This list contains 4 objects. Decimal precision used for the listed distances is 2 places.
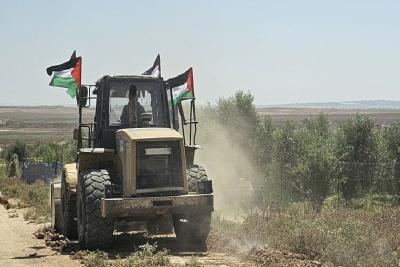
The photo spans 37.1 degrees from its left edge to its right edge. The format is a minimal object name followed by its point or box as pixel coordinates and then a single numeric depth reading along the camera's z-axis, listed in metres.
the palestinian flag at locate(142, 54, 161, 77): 13.59
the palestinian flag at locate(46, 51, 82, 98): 12.91
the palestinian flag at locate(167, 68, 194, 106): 13.71
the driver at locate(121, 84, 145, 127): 11.73
